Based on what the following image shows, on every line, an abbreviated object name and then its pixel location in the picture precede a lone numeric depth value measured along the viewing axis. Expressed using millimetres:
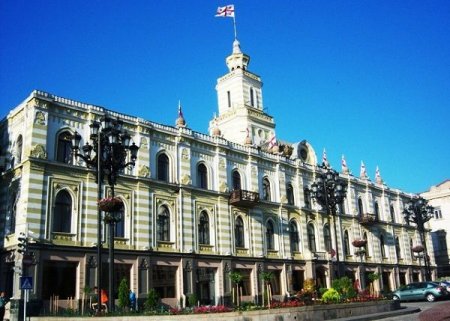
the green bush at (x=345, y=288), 25414
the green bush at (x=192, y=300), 28406
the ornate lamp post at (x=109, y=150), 20203
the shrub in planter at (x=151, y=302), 22439
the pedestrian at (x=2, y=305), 23427
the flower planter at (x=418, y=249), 48088
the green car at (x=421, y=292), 33531
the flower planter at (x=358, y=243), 34900
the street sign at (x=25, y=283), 20391
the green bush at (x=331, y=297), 23453
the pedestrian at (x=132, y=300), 26734
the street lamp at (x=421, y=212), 43875
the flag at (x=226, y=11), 44500
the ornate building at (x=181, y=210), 26422
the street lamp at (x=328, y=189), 30656
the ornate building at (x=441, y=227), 62812
